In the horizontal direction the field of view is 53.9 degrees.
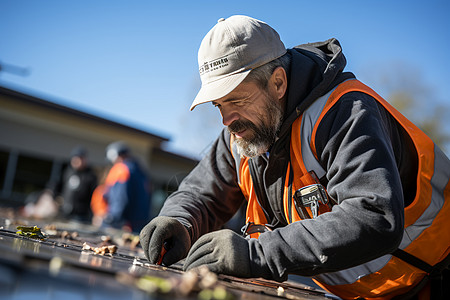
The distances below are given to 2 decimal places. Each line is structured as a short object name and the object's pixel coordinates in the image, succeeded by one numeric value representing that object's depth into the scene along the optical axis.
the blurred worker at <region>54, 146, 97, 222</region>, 10.43
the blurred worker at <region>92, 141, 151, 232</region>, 8.45
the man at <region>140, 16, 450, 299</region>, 1.71
